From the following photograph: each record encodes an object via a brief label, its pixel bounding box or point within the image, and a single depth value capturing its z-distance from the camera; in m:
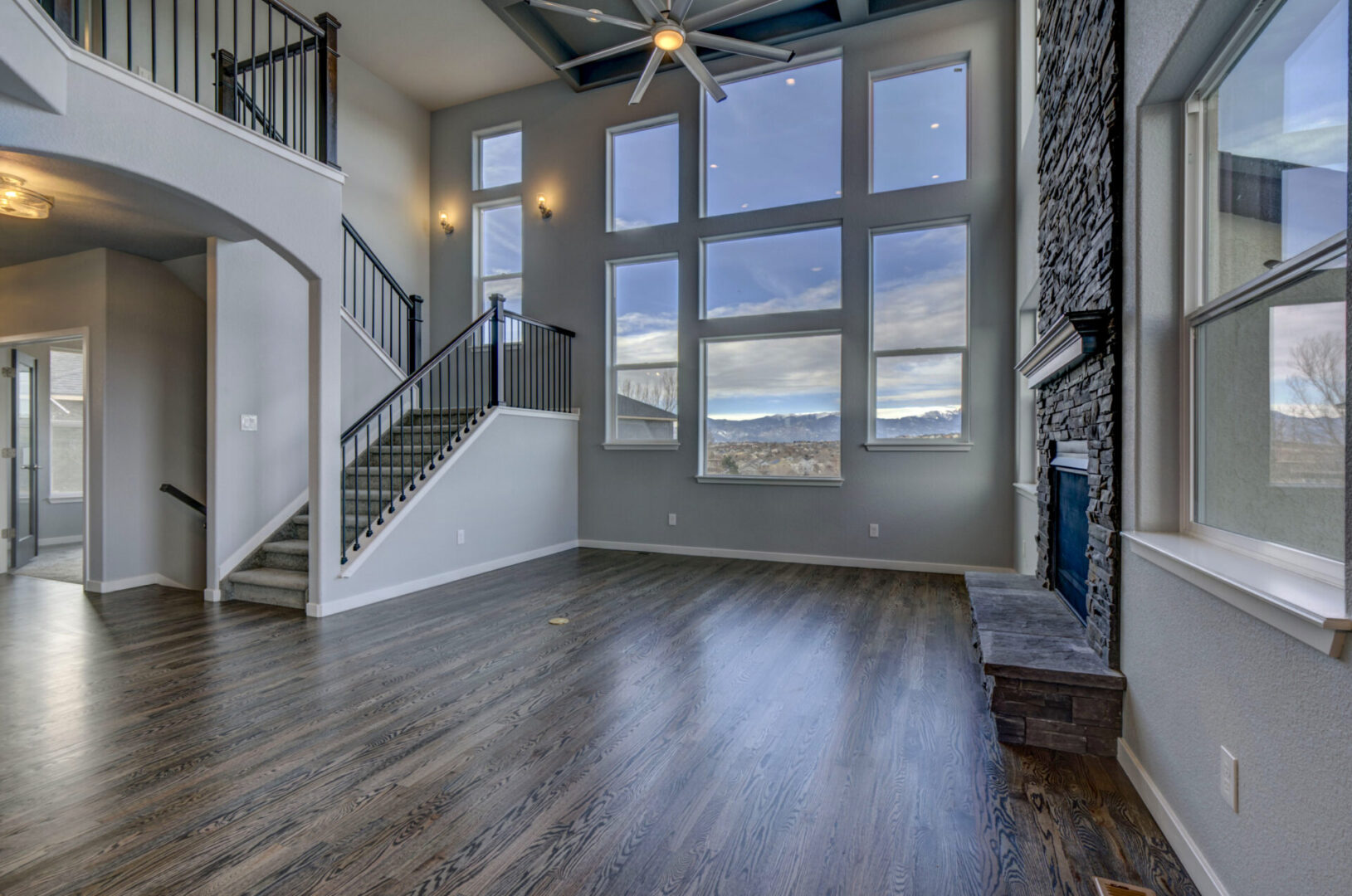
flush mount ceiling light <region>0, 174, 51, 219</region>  3.33
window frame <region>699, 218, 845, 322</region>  5.92
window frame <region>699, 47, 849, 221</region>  5.93
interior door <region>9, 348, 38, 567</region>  5.65
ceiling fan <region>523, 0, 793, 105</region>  4.12
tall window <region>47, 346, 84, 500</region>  7.27
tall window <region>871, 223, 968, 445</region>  5.54
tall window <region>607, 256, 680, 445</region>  6.61
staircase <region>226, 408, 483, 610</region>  4.49
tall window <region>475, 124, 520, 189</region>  7.48
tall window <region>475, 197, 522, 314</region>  7.41
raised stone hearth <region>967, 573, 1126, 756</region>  2.29
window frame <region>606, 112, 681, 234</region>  6.77
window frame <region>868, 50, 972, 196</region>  5.49
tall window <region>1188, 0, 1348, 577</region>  1.34
